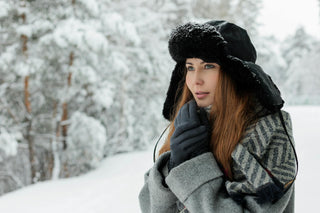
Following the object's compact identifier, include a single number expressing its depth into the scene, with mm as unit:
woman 1144
